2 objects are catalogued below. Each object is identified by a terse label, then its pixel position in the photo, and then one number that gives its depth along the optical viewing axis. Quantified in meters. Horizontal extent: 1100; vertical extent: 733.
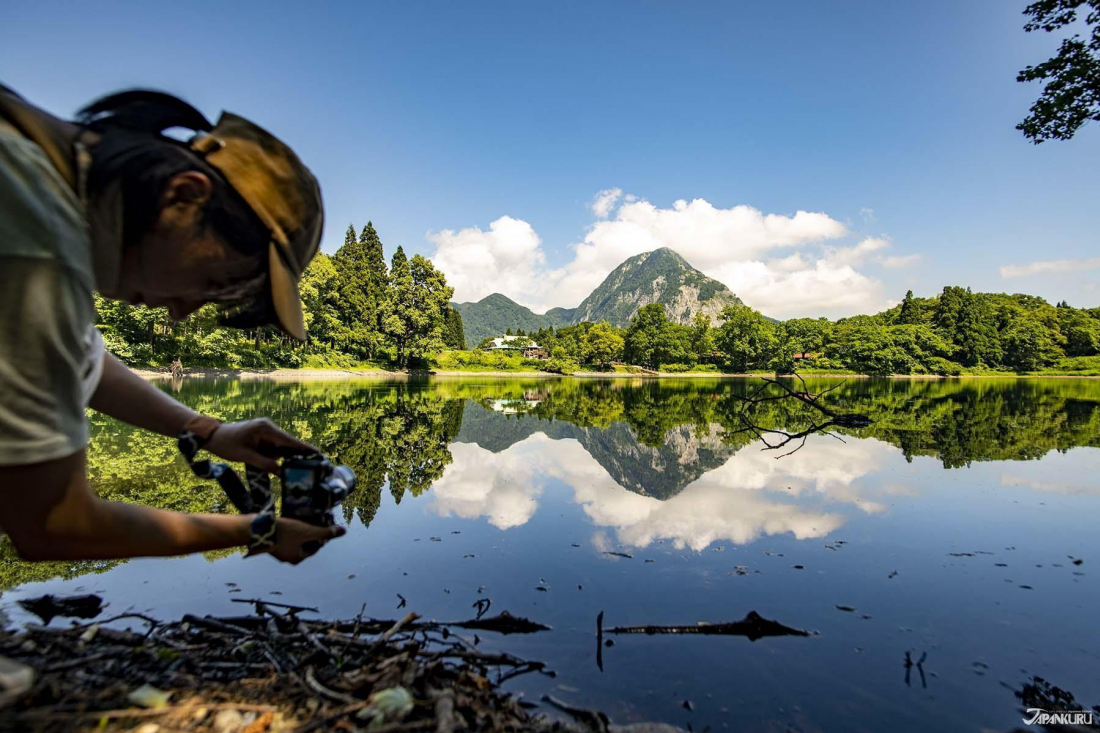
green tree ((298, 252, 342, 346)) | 51.81
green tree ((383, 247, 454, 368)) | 61.66
